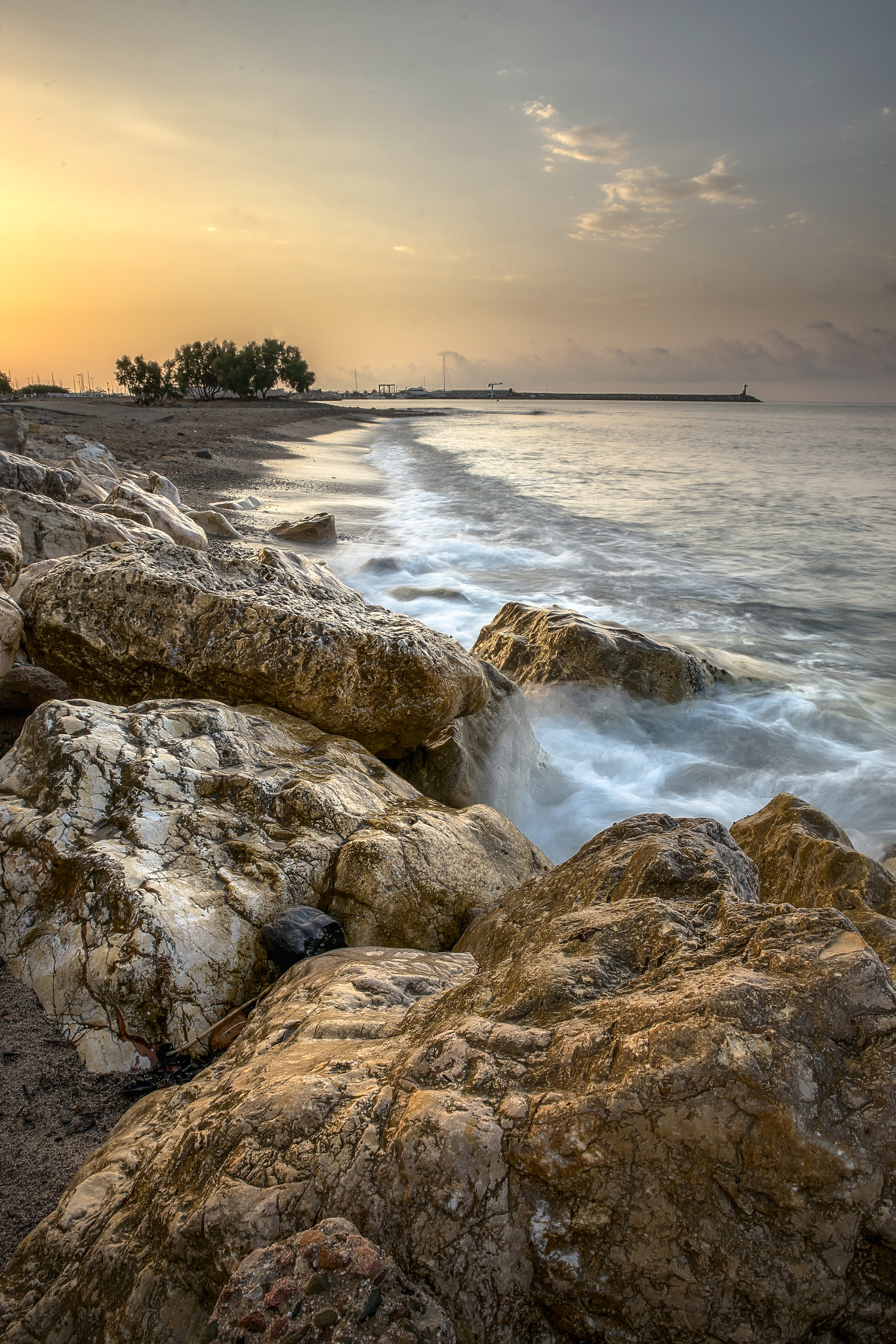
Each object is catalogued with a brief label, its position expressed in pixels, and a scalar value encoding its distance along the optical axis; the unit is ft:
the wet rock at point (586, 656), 23.27
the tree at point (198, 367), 279.08
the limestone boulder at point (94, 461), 38.88
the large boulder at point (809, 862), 8.83
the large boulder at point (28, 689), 14.55
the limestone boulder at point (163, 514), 27.30
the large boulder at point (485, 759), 15.43
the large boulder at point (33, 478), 25.22
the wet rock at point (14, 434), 38.93
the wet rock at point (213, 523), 37.06
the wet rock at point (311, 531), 45.19
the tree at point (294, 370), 312.50
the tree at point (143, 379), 207.31
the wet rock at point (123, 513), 24.39
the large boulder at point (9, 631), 13.60
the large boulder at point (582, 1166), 3.93
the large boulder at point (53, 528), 20.42
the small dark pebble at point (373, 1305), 3.60
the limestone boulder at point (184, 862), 8.04
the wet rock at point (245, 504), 50.24
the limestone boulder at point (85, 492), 27.91
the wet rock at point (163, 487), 39.17
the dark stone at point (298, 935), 8.63
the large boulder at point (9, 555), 16.47
